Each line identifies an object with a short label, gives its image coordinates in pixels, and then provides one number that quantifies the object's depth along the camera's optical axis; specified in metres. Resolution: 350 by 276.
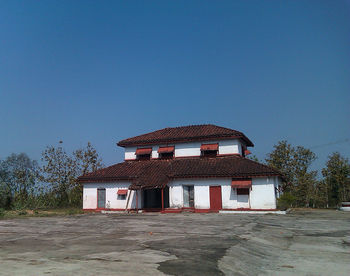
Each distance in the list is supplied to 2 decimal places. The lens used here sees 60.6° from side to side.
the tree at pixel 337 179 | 33.50
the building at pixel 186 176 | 23.98
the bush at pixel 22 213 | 25.69
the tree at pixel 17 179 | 30.19
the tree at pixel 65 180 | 34.41
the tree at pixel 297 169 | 35.72
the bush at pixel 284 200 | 24.66
